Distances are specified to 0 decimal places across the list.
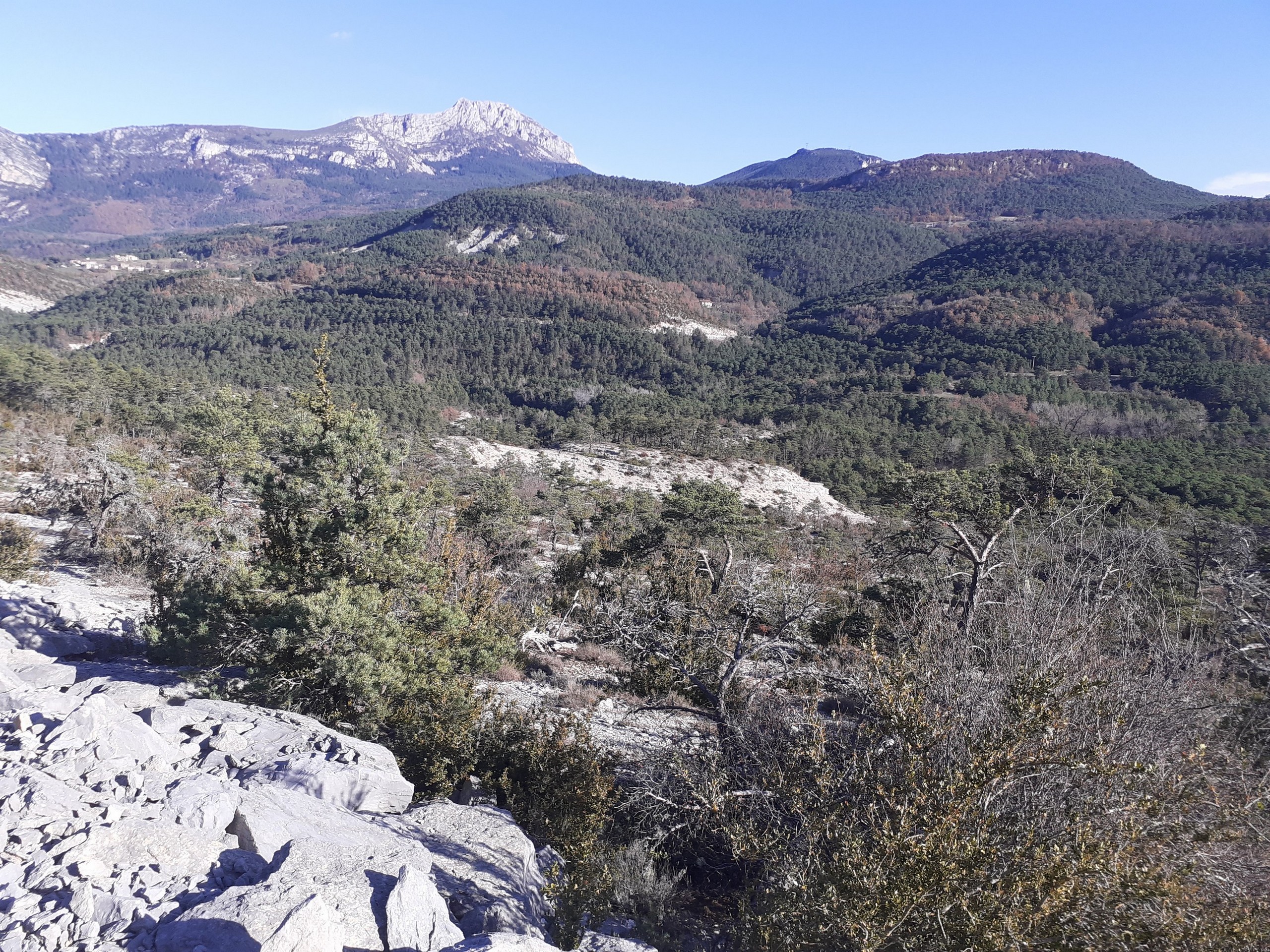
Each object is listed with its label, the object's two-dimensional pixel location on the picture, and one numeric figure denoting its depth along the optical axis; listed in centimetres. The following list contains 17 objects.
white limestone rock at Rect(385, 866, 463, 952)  347
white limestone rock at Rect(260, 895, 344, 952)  306
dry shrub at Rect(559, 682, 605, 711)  1023
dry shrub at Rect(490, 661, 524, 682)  1085
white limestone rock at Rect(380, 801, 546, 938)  429
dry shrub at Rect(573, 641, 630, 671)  1293
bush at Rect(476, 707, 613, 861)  595
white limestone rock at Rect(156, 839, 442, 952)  333
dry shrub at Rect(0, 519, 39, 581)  1122
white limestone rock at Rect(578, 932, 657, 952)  393
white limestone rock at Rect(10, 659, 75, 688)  638
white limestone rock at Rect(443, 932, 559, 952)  301
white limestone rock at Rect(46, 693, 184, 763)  475
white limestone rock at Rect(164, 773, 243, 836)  425
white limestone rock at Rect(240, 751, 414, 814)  520
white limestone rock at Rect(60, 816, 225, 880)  376
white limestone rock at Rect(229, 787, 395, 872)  426
